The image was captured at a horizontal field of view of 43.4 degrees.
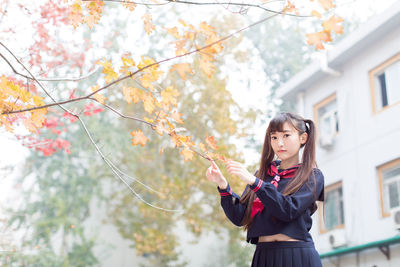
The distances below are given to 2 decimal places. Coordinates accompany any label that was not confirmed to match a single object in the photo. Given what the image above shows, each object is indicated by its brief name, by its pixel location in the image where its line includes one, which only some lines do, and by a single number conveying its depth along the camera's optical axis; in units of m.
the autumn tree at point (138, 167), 10.47
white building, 7.73
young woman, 2.03
